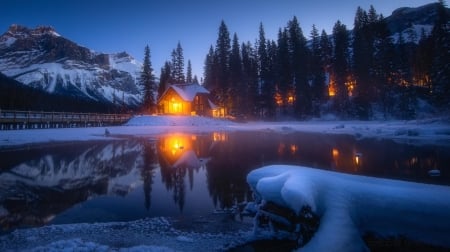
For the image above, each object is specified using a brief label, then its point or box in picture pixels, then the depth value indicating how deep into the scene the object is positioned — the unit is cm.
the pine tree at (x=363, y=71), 5569
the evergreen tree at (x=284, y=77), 6494
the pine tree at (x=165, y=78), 8106
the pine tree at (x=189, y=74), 10269
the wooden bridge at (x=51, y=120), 3997
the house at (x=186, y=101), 6538
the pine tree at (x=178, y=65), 8194
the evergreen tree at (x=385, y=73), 5609
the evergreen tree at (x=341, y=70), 5991
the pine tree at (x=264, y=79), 6544
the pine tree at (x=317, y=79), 6306
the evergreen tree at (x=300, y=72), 6144
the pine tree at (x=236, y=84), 6444
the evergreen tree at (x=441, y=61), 4183
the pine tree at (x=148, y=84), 7044
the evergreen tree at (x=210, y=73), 7700
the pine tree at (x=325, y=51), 7188
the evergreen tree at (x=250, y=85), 6432
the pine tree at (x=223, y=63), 7125
